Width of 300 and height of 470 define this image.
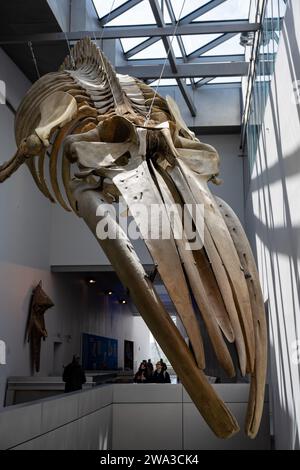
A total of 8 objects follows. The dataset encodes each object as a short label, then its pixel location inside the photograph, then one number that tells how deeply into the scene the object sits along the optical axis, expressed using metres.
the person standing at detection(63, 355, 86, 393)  8.03
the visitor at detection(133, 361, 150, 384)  10.44
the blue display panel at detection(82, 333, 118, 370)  15.95
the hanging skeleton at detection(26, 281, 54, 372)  11.54
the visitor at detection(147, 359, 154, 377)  11.36
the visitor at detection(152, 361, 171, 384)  9.96
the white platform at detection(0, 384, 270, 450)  8.32
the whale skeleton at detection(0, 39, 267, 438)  2.31
